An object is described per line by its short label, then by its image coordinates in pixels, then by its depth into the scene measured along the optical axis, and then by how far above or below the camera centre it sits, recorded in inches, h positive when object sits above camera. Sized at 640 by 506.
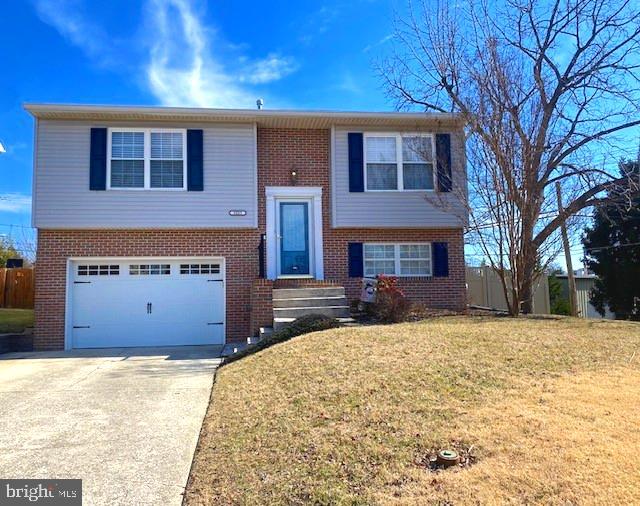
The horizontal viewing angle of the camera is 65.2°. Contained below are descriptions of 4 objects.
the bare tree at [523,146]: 414.6 +117.6
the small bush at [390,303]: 389.1 -14.1
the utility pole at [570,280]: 505.7 +3.2
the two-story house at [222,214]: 459.8 +70.0
